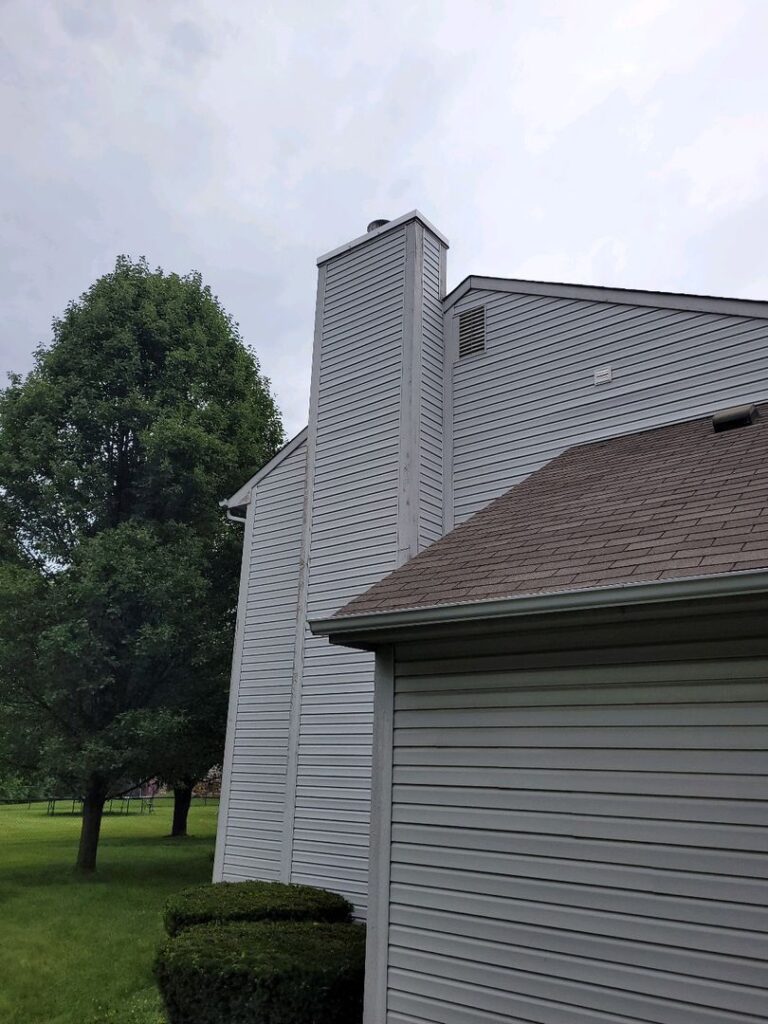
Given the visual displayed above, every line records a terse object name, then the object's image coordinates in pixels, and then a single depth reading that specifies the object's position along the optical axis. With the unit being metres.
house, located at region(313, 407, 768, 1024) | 3.60
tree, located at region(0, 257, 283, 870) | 13.33
